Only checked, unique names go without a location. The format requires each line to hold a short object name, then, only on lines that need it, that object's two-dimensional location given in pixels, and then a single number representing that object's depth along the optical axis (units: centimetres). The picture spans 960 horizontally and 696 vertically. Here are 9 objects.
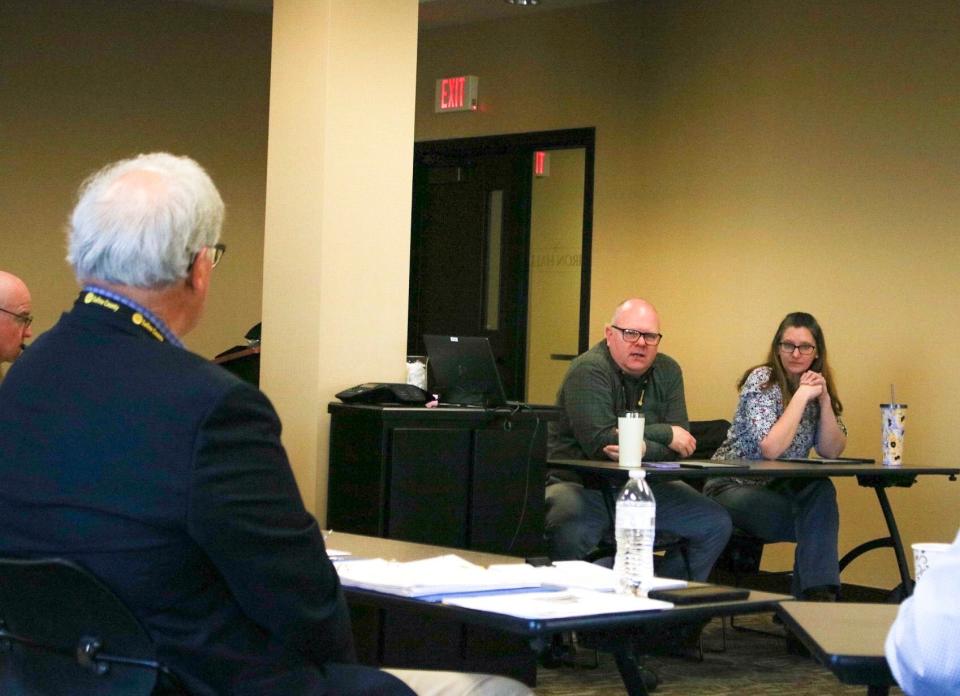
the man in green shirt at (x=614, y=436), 536
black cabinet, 482
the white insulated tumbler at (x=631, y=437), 487
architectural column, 514
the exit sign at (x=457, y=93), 894
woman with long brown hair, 566
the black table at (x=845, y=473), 490
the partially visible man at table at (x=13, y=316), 476
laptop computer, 502
